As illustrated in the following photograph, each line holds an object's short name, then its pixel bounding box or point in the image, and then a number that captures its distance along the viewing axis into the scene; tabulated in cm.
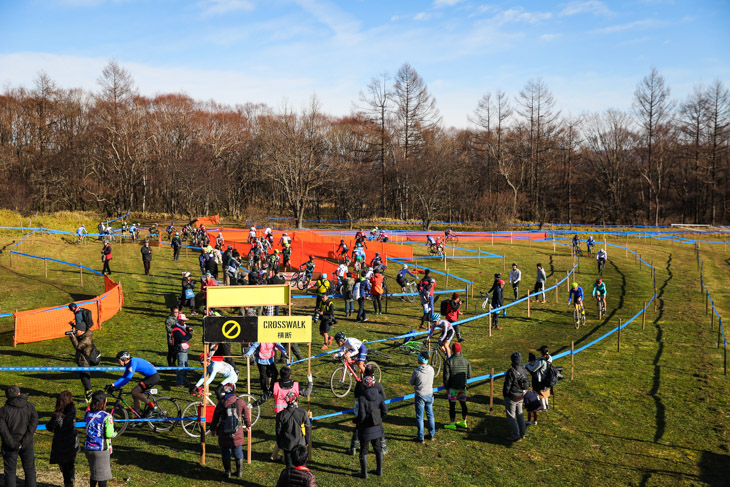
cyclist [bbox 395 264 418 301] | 2586
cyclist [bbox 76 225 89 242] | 3794
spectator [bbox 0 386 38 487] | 851
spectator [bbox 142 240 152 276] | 2789
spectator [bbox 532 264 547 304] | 2577
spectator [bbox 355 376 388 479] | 970
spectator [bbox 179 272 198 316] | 2102
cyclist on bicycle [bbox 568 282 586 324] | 2170
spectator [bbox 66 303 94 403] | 1354
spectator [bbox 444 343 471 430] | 1191
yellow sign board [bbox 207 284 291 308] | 1095
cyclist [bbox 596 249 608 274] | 3350
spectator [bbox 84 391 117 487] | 857
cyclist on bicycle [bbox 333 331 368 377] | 1388
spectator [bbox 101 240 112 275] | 2703
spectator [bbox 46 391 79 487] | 865
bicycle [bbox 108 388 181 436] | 1107
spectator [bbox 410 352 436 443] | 1101
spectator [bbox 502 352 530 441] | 1144
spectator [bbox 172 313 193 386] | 1380
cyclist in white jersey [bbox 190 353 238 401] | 1185
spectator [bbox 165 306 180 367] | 1444
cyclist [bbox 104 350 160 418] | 1096
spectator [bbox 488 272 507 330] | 2153
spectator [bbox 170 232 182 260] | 3356
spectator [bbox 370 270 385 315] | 2236
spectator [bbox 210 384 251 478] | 923
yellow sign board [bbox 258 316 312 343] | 1073
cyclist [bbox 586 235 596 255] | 4110
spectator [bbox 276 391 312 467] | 893
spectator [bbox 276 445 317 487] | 653
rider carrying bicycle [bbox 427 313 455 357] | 1520
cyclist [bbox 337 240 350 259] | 3086
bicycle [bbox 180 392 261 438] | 1102
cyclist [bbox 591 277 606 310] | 2348
